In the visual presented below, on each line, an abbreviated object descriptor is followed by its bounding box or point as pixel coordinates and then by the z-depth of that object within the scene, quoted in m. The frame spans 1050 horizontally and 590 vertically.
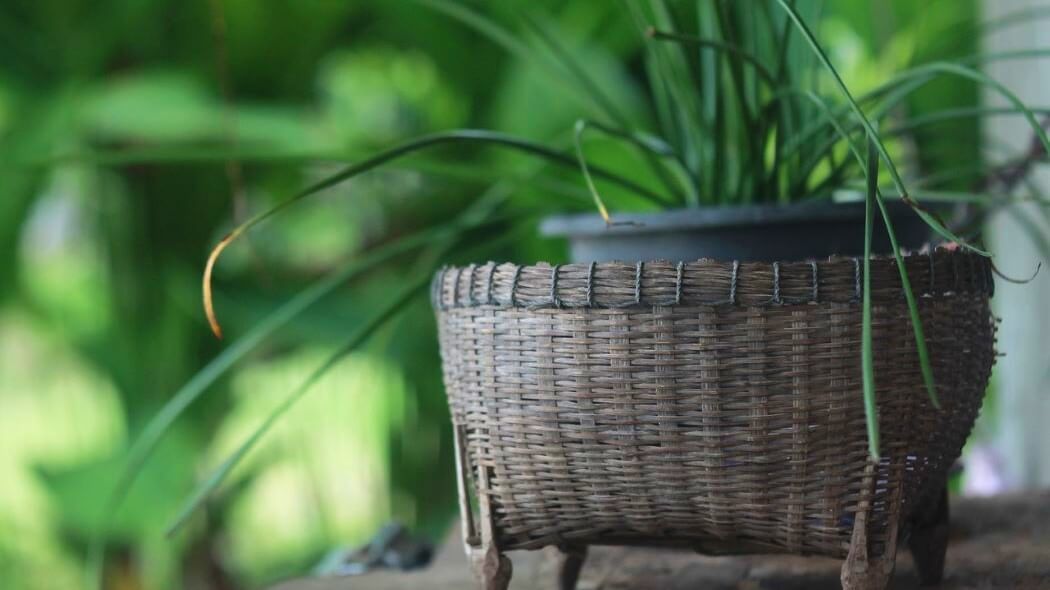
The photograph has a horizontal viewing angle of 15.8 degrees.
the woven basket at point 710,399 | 1.52
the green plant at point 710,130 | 1.61
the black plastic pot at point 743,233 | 1.59
